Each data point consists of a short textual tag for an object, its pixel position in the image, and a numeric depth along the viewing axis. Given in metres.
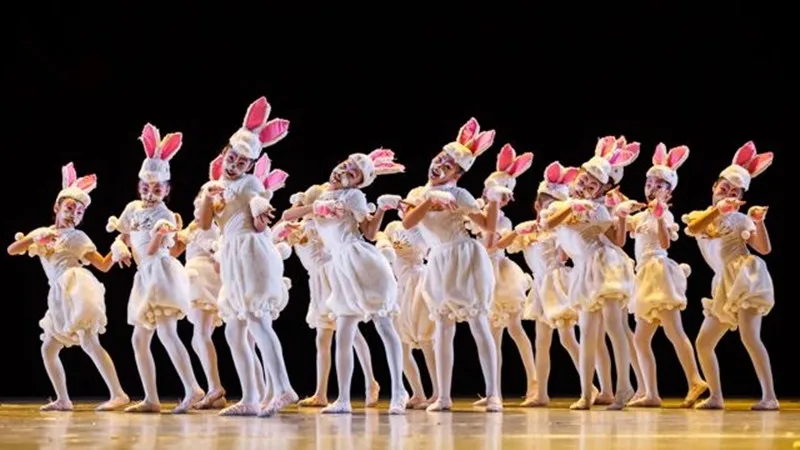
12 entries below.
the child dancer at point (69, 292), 15.98
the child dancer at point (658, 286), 16.39
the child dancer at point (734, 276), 15.77
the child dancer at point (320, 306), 16.45
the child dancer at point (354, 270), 14.28
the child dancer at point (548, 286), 16.72
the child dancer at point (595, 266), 15.52
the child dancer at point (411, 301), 16.89
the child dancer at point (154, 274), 15.29
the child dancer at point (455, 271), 14.86
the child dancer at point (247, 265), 13.83
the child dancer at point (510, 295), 16.50
